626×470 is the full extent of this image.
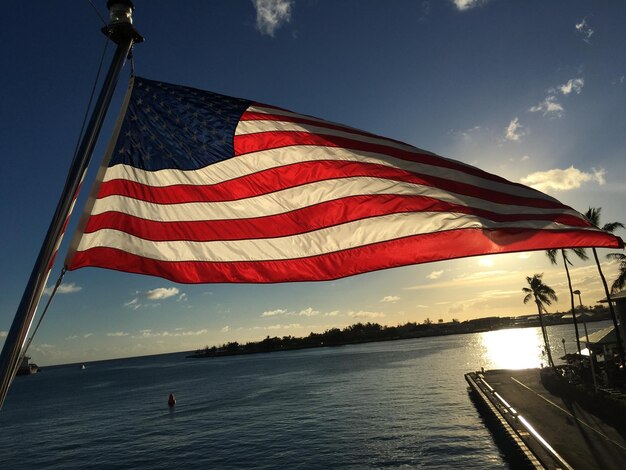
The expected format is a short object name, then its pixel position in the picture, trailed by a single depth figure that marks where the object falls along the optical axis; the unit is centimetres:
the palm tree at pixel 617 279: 2970
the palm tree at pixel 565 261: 4737
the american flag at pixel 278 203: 543
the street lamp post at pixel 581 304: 3178
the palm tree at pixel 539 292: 6550
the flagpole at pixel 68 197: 318
